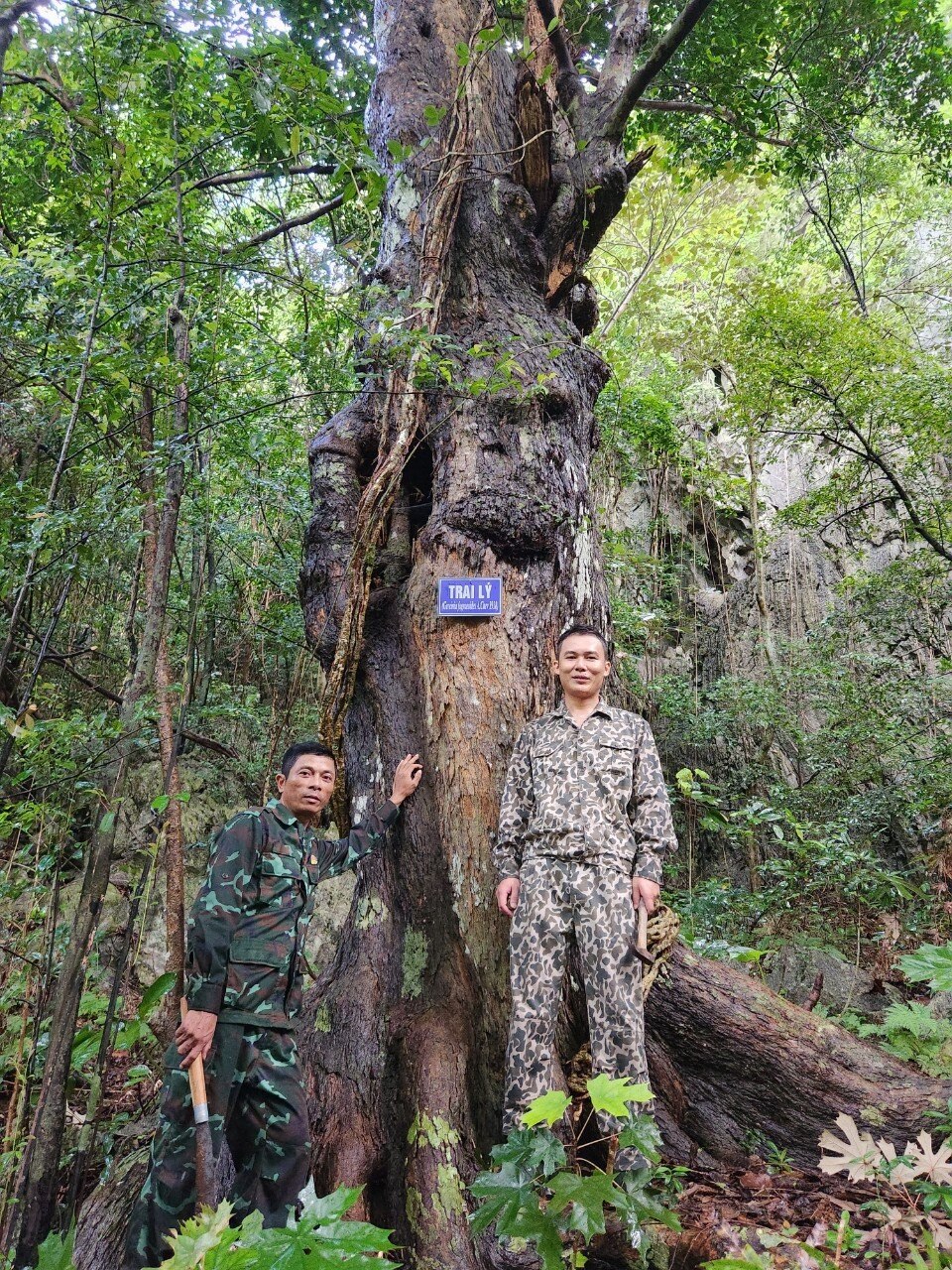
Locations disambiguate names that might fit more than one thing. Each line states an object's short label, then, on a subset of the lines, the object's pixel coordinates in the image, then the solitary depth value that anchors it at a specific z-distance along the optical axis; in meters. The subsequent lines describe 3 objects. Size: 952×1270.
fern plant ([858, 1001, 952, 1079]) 3.62
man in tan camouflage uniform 2.73
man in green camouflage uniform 2.57
